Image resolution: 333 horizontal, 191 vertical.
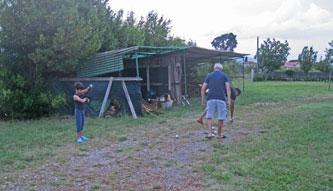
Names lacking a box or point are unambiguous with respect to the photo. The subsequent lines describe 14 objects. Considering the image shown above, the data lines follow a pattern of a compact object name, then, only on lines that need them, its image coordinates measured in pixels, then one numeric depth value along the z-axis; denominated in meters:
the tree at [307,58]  35.62
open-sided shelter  10.20
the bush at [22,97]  10.02
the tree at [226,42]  64.56
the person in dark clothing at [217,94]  6.83
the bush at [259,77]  38.94
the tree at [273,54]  37.69
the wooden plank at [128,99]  10.06
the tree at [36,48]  9.64
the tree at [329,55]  21.80
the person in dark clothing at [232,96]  8.94
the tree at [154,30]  16.67
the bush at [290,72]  39.06
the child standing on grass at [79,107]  6.80
